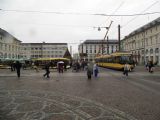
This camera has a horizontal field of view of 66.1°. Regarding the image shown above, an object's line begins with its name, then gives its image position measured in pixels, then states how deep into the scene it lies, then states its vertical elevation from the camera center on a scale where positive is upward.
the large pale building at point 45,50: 69.72 +5.27
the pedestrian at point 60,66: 17.49 -1.00
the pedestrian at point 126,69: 13.33 -1.11
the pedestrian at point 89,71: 11.70 -1.15
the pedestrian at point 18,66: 13.08 -0.77
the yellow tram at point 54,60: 26.51 -0.21
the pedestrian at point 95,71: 12.94 -1.27
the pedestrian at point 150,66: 16.89 -1.07
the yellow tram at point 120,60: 18.69 -0.18
